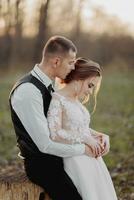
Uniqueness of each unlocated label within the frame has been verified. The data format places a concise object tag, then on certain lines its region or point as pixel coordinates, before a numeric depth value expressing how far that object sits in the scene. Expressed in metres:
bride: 4.35
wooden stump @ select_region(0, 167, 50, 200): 4.55
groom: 4.16
